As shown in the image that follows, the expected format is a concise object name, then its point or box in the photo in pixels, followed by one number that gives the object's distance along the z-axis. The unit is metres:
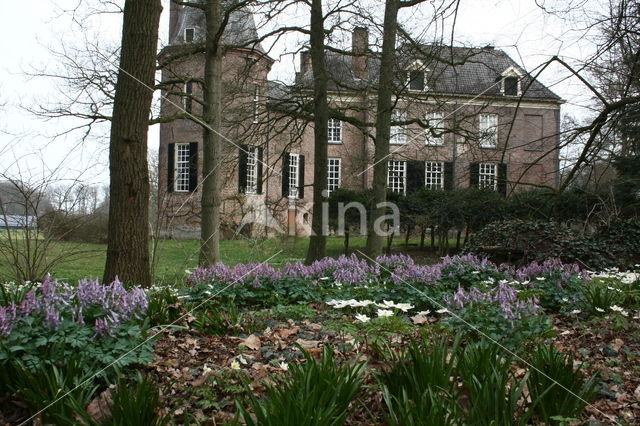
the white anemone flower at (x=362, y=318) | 3.13
